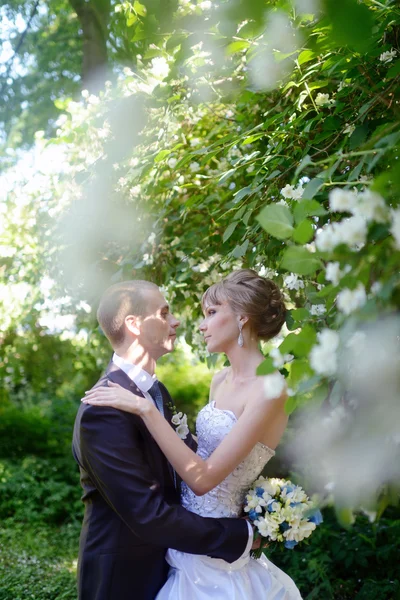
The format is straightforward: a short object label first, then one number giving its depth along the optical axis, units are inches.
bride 84.8
